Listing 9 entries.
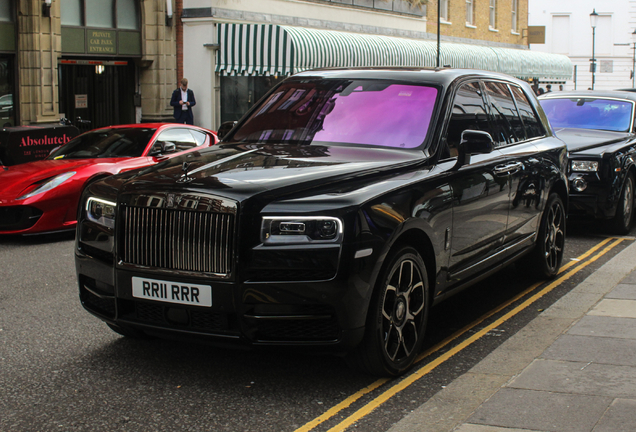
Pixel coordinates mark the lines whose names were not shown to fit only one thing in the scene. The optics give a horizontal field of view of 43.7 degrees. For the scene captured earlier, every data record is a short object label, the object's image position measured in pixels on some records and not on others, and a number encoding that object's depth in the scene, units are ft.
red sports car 30.35
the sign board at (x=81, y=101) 65.98
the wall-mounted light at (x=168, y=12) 71.07
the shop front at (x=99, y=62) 63.58
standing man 67.15
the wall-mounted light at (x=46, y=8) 58.65
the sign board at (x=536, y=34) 143.74
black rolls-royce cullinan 13.02
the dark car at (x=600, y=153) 31.07
